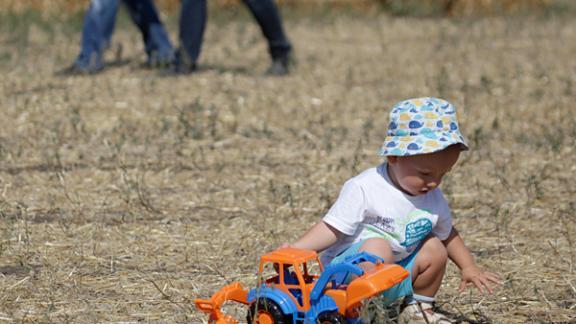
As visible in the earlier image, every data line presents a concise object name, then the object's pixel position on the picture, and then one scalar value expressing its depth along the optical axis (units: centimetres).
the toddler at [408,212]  673
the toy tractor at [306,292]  611
